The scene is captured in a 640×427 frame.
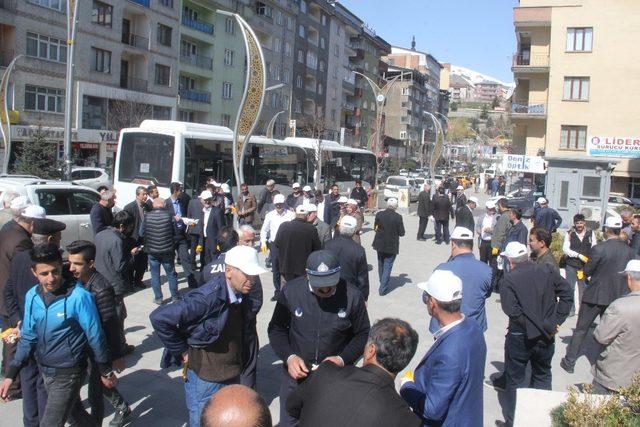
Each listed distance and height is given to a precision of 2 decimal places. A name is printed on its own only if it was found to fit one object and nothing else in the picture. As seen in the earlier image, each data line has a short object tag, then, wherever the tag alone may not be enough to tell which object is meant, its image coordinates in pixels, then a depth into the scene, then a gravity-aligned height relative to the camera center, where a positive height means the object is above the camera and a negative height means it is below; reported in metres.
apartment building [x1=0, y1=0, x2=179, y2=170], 31.59 +6.15
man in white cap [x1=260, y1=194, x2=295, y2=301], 11.05 -0.81
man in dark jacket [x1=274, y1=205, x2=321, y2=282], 7.71 -0.89
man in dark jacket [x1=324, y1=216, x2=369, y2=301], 6.52 -0.87
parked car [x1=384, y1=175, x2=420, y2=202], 37.91 +0.00
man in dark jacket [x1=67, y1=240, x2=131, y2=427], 4.64 -1.13
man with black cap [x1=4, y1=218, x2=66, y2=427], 4.70 -1.19
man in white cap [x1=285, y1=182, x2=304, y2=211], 14.53 -0.50
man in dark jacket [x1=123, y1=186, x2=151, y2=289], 10.24 -1.06
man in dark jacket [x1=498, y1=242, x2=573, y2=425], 5.45 -1.16
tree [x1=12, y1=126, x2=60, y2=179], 23.64 +0.14
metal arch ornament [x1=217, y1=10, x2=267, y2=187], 14.39 +1.88
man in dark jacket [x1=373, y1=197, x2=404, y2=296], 11.49 -1.06
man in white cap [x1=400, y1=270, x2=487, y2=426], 3.40 -1.07
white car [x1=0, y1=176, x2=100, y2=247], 11.14 -0.70
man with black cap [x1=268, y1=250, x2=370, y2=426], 4.19 -1.03
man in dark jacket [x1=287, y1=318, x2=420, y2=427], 2.76 -1.02
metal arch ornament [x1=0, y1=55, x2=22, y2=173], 22.31 +1.55
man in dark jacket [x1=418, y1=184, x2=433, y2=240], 19.53 -0.65
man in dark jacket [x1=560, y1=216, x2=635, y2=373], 7.22 -1.08
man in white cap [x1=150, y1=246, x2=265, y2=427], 4.02 -1.07
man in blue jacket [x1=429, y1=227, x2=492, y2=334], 5.64 -0.90
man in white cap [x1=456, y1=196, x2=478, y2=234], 15.64 -0.73
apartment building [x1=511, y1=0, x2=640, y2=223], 38.19 +7.57
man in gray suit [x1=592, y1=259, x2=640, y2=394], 4.84 -1.18
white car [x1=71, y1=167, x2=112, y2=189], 25.34 -0.49
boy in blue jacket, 4.14 -1.21
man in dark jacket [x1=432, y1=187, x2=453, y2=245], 18.58 -0.83
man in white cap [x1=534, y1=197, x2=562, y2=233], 14.08 -0.63
